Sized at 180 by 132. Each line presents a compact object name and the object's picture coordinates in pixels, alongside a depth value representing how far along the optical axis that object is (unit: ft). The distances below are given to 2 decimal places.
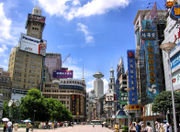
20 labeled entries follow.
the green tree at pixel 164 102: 104.17
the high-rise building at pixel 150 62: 157.28
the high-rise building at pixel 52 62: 591.37
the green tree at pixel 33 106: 190.70
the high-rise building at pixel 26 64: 384.68
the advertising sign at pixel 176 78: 116.78
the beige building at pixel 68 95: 476.95
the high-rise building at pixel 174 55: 117.50
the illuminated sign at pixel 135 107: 190.29
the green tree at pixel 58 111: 249.10
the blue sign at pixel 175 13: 112.06
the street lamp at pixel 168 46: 61.82
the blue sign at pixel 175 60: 117.60
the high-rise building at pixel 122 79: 207.96
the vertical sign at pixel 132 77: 191.58
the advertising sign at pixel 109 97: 483.51
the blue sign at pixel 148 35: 170.81
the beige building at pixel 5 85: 358.84
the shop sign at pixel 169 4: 173.99
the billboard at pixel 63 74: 510.58
